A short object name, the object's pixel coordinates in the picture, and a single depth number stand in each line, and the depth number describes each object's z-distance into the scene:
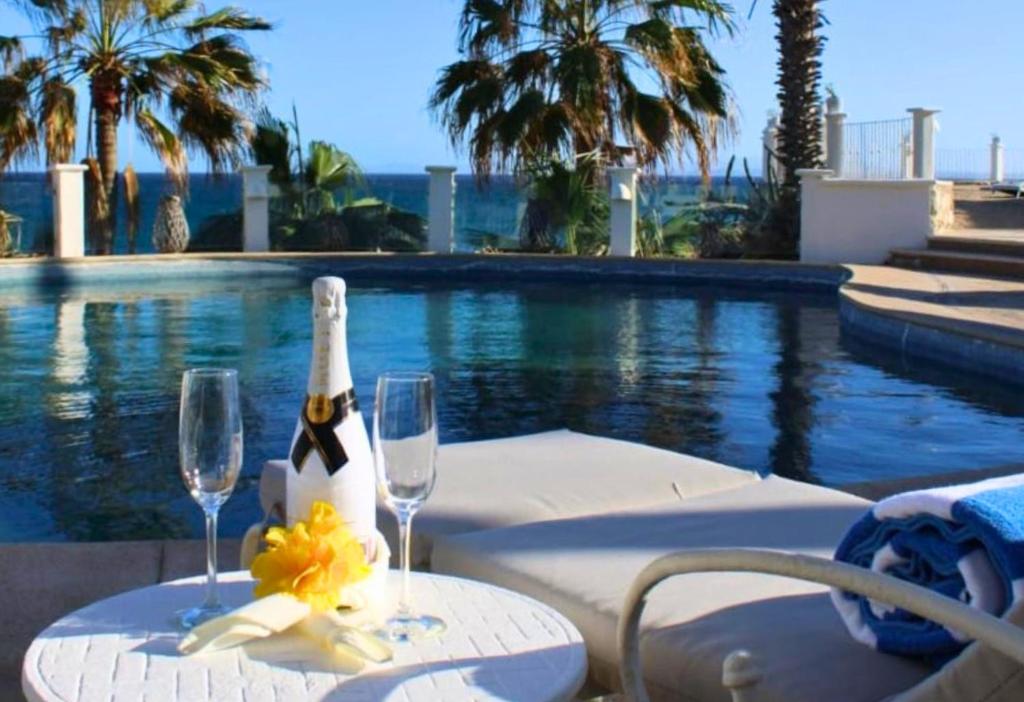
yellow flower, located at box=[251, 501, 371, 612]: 1.86
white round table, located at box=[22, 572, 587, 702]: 1.73
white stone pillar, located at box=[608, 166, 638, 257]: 15.14
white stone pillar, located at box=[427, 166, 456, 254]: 16.64
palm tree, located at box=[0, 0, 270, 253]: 15.15
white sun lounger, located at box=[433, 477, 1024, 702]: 2.04
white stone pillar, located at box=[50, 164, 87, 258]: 14.83
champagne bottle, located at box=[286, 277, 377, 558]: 1.98
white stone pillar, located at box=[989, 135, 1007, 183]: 22.52
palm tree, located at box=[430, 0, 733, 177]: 15.63
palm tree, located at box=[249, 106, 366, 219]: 17.03
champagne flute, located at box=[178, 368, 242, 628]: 1.90
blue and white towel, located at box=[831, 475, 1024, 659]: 1.87
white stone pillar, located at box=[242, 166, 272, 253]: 16.16
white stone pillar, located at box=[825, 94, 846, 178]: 16.12
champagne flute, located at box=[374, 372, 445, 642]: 1.89
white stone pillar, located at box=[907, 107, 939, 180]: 15.66
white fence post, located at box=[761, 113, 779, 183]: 16.89
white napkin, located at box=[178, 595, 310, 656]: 1.83
